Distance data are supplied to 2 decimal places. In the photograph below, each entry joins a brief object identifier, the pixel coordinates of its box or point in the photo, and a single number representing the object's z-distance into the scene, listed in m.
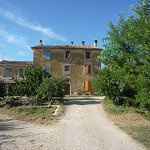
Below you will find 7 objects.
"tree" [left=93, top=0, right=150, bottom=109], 5.69
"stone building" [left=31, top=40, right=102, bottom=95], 20.80
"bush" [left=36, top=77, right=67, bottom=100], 10.96
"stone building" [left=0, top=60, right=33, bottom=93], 20.48
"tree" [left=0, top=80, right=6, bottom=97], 12.52
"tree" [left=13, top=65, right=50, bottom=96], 11.66
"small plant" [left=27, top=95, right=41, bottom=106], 10.70
